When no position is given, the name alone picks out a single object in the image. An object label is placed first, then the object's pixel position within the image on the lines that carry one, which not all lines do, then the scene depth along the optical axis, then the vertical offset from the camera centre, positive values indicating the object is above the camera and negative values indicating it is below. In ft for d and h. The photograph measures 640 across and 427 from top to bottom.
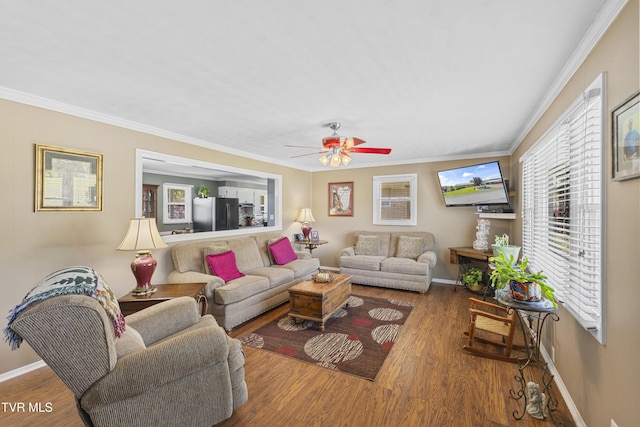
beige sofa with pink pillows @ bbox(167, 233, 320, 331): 10.35 -2.78
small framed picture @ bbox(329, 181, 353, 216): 19.97 +1.21
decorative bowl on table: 11.59 -2.69
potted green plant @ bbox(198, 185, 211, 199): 20.26 +1.64
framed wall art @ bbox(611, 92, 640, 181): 3.87 +1.18
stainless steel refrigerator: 17.99 +0.06
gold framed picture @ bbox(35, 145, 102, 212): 8.12 +1.05
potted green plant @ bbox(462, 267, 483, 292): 14.55 -3.41
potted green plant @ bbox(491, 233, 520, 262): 10.69 -1.30
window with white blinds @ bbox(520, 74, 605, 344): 5.00 +0.20
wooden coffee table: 10.34 -3.37
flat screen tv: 13.34 +1.60
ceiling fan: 9.82 +2.49
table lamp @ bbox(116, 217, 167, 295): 8.48 -1.00
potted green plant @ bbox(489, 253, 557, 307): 6.00 -1.52
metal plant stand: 5.82 -2.48
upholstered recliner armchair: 4.14 -2.69
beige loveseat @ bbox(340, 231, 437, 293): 14.97 -2.60
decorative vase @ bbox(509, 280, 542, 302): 6.01 -1.67
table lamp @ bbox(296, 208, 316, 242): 18.97 -0.31
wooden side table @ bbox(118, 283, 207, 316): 8.11 -2.54
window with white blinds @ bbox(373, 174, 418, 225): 17.79 +1.06
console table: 14.14 -2.20
